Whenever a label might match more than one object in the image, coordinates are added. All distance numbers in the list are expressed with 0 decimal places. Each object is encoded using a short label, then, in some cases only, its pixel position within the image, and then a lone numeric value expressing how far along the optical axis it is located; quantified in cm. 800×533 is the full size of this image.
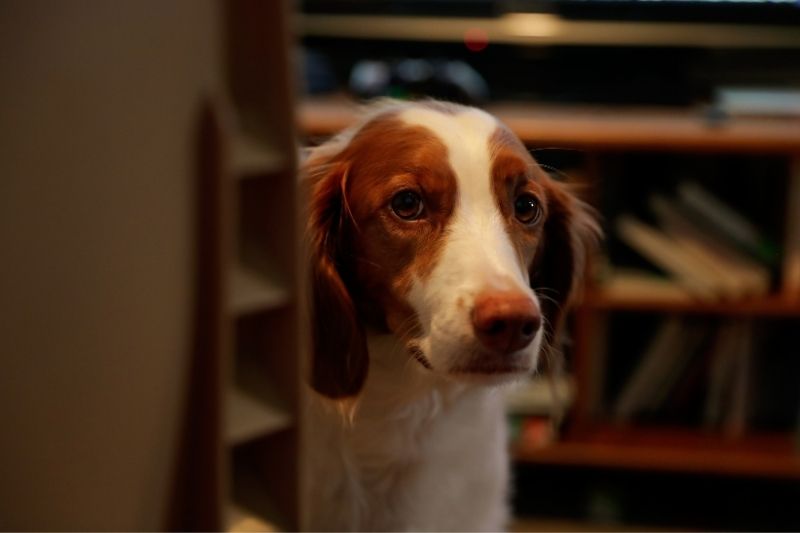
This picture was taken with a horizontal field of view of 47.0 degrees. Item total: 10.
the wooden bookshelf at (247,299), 48
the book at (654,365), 171
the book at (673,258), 162
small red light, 133
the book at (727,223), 161
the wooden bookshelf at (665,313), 145
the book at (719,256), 162
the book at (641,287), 163
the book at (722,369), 171
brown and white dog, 58
